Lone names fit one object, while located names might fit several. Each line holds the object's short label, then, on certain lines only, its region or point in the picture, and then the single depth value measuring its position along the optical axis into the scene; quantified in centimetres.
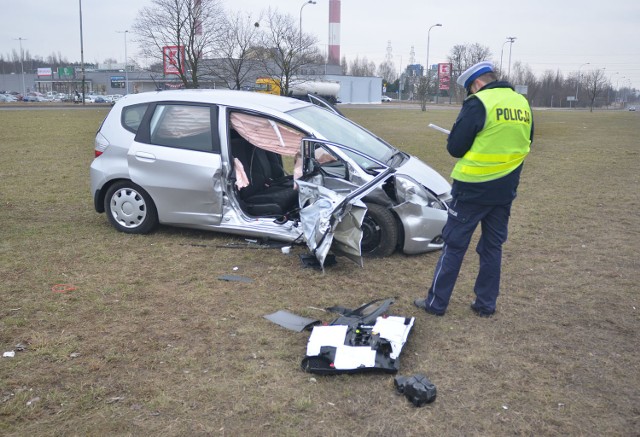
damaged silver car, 574
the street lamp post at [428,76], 5957
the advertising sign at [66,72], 8356
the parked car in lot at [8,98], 7000
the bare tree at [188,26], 3112
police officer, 414
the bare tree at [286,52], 3061
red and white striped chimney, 9500
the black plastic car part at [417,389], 326
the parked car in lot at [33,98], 7344
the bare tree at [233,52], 3081
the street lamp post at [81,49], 4979
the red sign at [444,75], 6234
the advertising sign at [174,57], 3122
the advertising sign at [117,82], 8612
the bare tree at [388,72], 12908
